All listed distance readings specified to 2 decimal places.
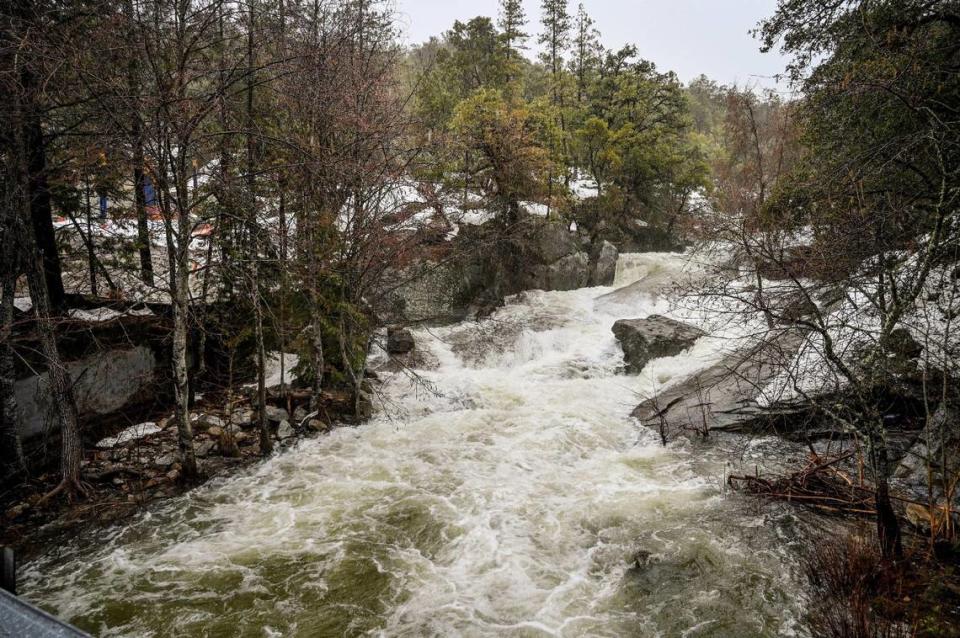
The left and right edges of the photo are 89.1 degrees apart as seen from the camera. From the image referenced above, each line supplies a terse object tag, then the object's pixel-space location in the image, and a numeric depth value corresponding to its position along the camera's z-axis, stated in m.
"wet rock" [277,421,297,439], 8.88
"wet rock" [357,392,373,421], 10.07
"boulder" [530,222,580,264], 19.19
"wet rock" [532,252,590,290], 18.91
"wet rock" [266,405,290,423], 9.23
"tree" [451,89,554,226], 17.28
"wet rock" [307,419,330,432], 9.32
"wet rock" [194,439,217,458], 7.99
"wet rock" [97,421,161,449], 7.80
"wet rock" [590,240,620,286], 20.28
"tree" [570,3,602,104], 27.22
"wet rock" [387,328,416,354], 13.59
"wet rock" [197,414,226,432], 8.69
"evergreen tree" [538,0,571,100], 27.70
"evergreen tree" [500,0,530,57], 25.52
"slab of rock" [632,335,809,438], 8.84
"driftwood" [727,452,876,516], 5.87
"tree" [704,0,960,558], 4.52
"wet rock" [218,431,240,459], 8.10
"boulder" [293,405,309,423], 9.38
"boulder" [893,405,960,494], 5.91
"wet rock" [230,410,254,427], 9.10
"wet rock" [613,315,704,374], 12.73
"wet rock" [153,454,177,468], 7.48
